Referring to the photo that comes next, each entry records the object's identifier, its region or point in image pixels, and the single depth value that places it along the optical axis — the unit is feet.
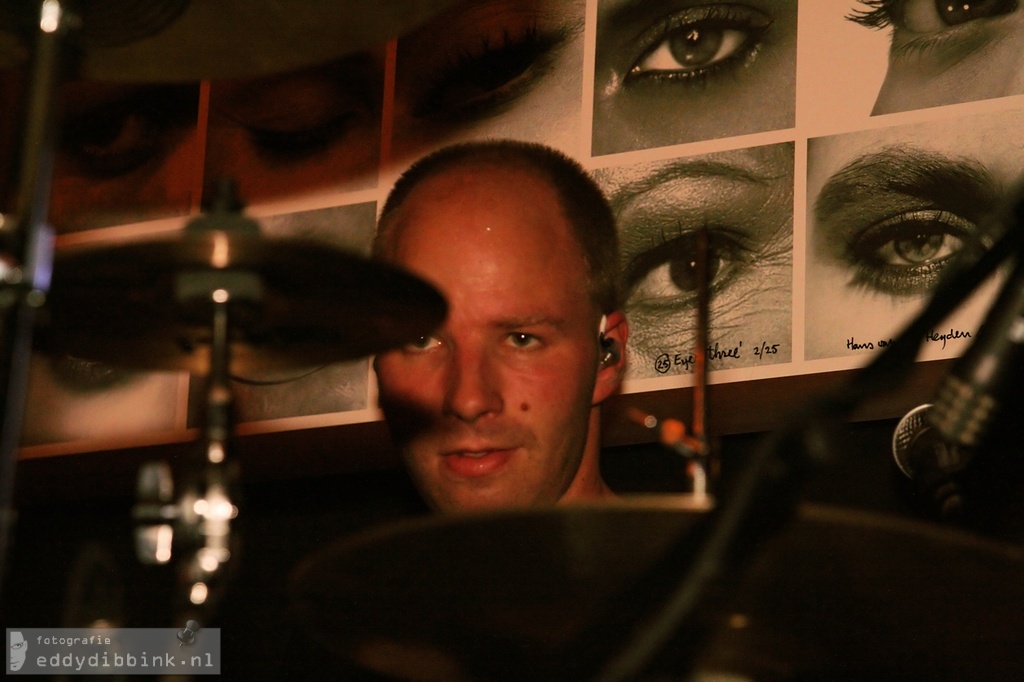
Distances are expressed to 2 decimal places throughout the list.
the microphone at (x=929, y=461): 4.74
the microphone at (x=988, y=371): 2.60
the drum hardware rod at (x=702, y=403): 3.72
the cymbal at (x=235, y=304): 3.80
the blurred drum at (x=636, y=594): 3.02
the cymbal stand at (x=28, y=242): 3.63
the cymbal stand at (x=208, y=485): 3.74
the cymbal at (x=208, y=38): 4.14
